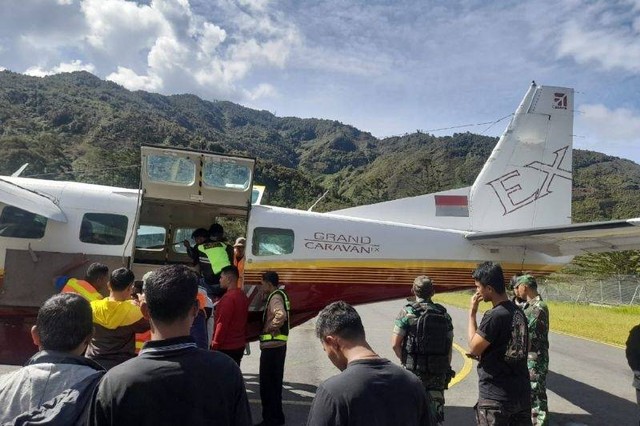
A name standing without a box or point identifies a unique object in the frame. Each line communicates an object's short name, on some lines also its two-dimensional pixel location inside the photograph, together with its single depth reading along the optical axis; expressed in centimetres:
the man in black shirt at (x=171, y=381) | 198
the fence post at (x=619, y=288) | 2845
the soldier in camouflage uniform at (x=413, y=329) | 489
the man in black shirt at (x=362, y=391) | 213
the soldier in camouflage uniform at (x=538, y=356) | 587
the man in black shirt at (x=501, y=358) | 417
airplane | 705
